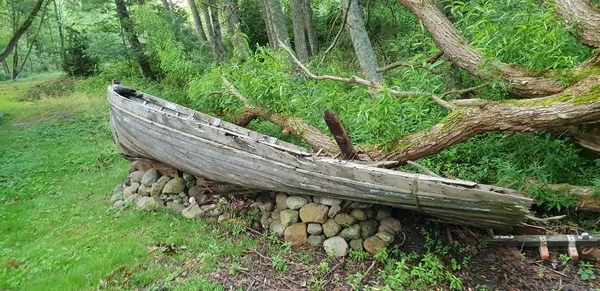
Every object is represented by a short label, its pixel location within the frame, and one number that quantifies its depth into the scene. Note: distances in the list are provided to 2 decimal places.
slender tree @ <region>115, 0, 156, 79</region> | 10.98
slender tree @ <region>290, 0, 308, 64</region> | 7.32
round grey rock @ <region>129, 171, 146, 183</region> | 5.30
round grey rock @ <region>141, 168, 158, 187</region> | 5.07
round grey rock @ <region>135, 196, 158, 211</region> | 4.76
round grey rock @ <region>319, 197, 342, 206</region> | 3.65
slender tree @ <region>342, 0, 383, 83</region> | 6.05
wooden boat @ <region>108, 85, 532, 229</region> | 2.90
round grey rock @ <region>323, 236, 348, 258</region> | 3.48
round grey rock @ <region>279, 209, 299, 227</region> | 3.82
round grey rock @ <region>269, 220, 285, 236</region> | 3.86
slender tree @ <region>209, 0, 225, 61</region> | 9.02
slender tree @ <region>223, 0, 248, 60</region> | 7.27
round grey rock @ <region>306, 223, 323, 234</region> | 3.69
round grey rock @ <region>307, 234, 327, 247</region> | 3.66
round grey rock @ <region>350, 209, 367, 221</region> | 3.59
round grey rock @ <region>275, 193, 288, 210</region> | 3.96
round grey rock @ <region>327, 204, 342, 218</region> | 3.63
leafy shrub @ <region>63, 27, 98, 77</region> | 15.36
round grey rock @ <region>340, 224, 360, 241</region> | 3.53
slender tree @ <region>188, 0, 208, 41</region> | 11.20
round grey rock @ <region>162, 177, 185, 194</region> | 4.81
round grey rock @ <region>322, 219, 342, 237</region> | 3.62
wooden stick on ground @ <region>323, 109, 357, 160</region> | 3.16
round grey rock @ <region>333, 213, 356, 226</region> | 3.59
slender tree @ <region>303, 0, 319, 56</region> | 9.41
